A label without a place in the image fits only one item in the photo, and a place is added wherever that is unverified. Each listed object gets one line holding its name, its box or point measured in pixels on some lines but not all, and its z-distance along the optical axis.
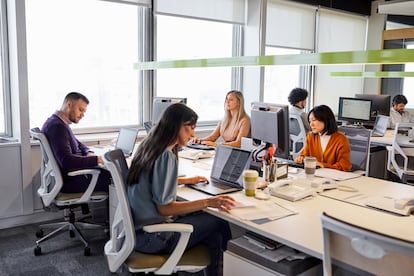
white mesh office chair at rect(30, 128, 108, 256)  3.07
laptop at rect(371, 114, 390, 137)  4.91
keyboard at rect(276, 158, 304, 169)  2.98
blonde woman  3.97
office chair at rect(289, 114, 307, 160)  4.47
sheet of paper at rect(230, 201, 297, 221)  1.95
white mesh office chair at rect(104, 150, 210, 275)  1.90
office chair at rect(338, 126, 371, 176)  3.19
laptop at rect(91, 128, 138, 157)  3.53
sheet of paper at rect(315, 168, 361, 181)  2.73
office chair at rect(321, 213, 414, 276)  1.17
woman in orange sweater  3.03
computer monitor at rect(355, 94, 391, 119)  5.33
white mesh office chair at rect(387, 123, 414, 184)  4.01
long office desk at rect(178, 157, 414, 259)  1.68
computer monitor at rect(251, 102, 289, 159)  2.73
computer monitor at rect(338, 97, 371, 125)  5.44
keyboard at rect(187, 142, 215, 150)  3.81
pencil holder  2.58
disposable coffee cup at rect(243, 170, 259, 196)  2.28
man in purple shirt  3.16
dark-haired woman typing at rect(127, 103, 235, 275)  1.97
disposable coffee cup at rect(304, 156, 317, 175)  2.64
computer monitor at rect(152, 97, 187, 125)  3.88
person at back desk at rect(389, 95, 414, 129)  5.81
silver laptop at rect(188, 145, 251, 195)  2.41
